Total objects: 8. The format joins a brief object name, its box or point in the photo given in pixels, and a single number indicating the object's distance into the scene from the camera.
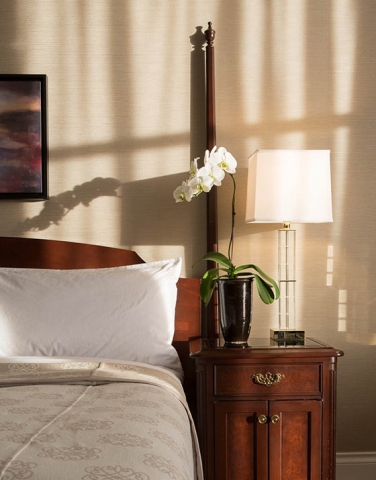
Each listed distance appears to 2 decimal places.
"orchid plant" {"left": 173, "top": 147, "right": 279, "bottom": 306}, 2.61
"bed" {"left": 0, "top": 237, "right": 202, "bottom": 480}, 1.25
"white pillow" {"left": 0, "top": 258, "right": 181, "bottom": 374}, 2.44
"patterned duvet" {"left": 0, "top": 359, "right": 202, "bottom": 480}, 1.17
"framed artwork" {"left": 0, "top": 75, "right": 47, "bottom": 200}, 2.95
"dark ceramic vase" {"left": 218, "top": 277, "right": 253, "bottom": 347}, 2.58
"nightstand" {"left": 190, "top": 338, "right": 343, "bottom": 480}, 2.42
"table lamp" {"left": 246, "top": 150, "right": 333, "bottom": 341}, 2.59
